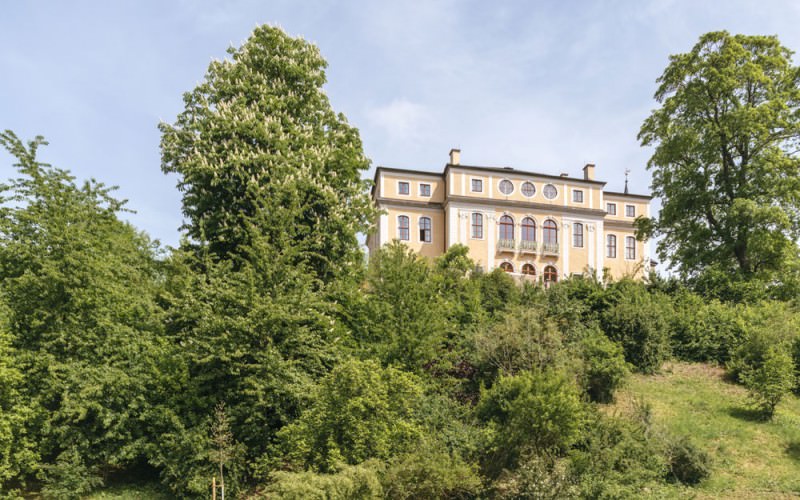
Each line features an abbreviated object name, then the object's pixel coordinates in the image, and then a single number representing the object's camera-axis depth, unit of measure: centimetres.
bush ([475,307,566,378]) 1634
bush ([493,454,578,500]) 1236
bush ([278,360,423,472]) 1262
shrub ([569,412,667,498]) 1215
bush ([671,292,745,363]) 2058
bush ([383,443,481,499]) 1207
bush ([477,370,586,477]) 1289
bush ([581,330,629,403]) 1683
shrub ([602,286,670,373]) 1980
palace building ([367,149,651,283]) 4116
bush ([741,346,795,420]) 1585
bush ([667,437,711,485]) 1355
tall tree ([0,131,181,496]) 1520
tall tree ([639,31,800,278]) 2573
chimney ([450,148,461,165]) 4375
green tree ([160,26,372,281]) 1931
